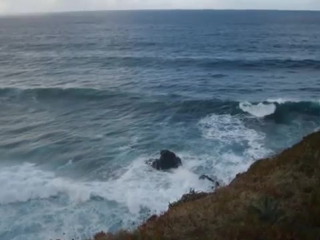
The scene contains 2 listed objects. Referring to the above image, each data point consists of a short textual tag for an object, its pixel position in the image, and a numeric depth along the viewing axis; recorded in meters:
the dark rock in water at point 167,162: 27.11
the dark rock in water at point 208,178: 25.22
